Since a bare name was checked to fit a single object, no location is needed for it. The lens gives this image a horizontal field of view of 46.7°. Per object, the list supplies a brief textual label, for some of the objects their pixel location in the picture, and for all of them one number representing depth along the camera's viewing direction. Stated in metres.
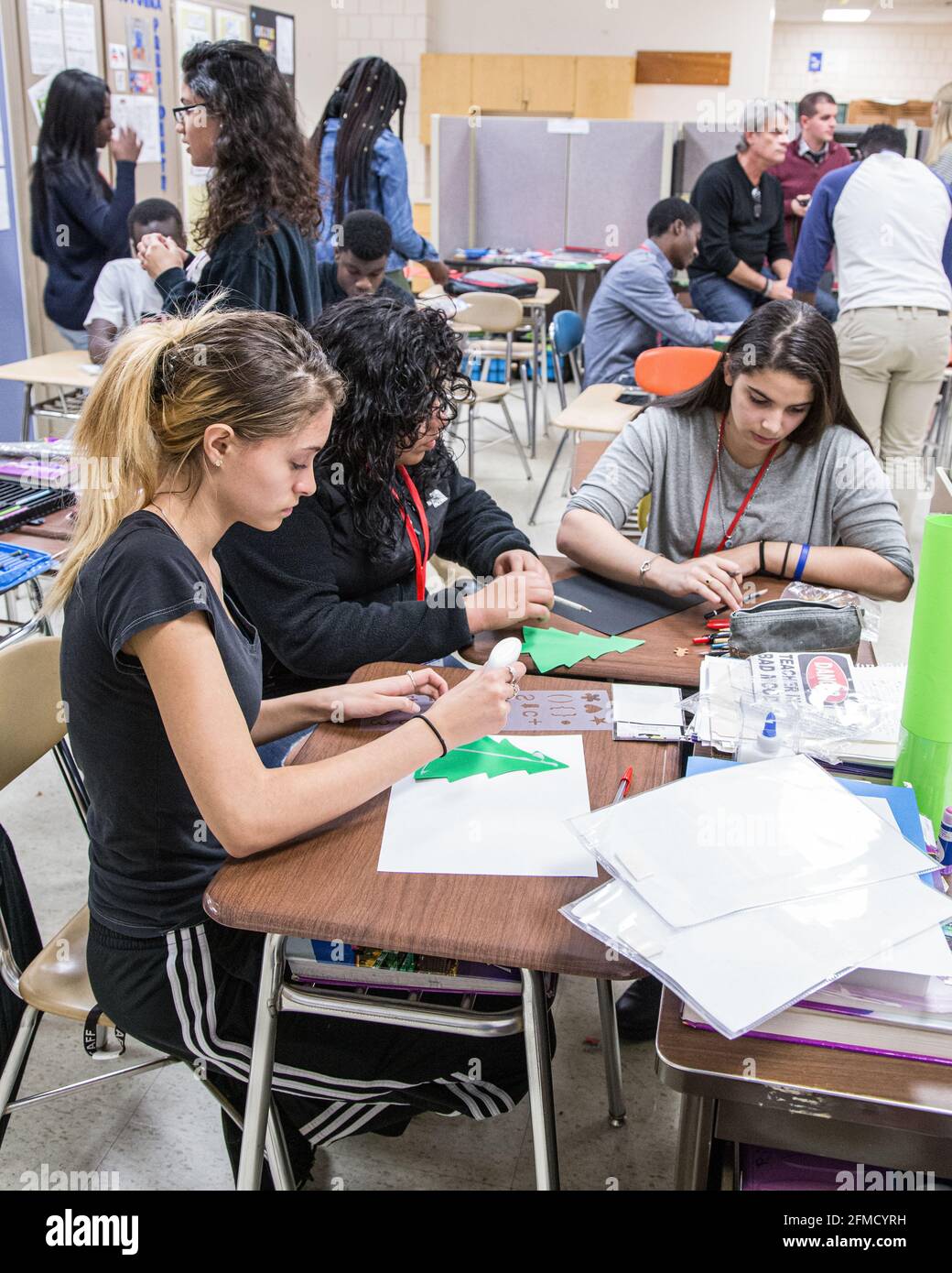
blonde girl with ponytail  1.12
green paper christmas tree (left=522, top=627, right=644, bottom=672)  1.55
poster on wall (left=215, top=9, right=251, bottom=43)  6.04
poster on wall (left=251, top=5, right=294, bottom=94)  6.59
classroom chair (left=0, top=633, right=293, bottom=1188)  1.35
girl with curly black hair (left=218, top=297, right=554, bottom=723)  1.60
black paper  1.70
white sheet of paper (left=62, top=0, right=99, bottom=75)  4.79
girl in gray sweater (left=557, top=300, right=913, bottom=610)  1.81
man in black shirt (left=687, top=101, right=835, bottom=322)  4.51
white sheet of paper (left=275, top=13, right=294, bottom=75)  6.93
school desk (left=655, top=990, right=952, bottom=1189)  0.80
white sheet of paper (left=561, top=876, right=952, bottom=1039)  0.82
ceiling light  10.40
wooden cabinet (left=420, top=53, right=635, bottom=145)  8.88
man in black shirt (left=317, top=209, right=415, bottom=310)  3.51
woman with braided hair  3.82
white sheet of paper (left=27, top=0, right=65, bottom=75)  4.58
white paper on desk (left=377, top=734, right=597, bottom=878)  1.07
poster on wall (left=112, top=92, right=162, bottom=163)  5.29
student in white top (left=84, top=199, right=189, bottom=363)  3.64
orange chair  3.44
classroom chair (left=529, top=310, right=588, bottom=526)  4.97
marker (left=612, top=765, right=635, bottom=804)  1.18
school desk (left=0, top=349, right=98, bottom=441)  3.66
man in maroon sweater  5.73
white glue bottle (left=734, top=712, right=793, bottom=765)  1.19
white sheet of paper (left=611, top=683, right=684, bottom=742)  1.33
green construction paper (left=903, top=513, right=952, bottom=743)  1.02
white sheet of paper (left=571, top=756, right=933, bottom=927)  0.92
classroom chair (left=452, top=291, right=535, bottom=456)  4.96
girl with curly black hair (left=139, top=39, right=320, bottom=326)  2.40
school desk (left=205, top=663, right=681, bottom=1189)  0.96
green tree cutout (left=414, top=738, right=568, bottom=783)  1.24
